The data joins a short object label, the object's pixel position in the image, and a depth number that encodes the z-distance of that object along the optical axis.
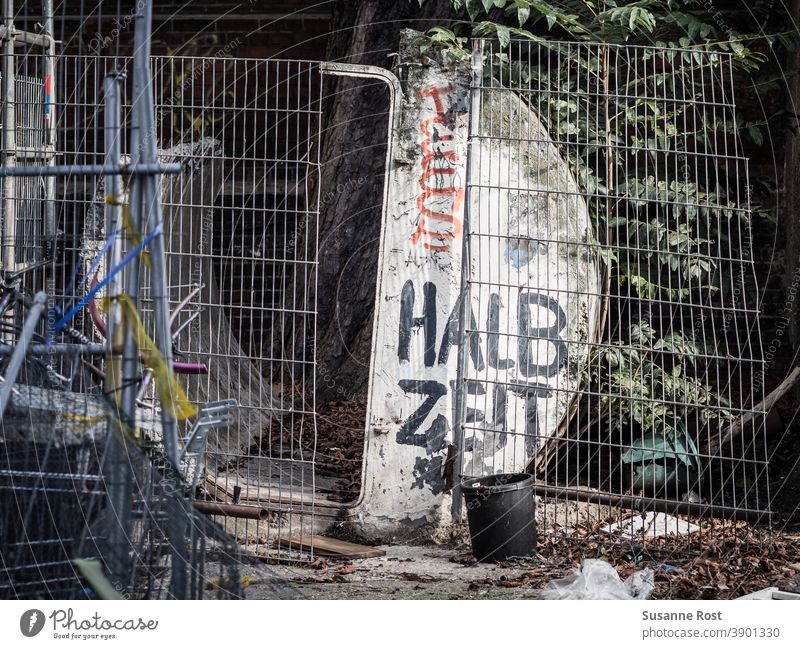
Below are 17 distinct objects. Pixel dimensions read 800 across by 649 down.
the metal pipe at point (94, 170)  7.03
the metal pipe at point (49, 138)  11.09
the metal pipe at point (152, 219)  7.05
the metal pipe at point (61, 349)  7.71
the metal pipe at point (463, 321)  10.86
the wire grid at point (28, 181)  11.73
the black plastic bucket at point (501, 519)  10.06
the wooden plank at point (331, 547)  10.28
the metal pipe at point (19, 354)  6.83
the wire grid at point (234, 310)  10.73
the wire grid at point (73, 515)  7.20
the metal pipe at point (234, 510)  9.71
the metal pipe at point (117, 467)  7.17
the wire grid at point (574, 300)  11.02
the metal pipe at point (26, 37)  12.22
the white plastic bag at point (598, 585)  8.50
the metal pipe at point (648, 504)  10.69
